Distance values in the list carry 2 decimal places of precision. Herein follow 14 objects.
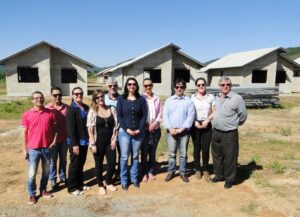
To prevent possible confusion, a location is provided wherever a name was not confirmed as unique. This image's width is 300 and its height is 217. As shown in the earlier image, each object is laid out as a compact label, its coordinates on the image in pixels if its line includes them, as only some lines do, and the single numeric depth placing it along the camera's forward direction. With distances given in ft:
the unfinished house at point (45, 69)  75.15
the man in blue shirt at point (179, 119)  16.55
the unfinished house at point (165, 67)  81.05
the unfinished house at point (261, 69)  83.25
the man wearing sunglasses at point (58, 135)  15.76
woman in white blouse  16.78
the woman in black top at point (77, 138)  14.55
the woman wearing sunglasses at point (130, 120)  15.34
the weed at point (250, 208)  13.73
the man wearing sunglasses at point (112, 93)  16.28
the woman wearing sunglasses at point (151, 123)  16.60
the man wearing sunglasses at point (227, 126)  16.01
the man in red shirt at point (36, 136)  13.88
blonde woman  14.89
